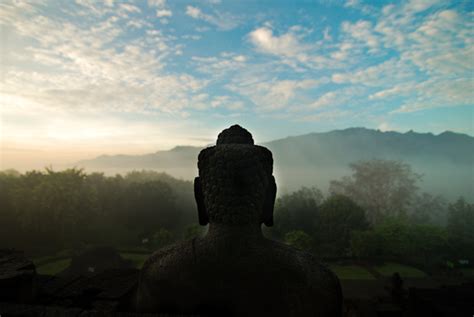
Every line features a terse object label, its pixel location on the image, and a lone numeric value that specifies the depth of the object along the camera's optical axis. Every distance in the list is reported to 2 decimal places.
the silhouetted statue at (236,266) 2.68
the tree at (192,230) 37.00
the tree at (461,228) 39.76
